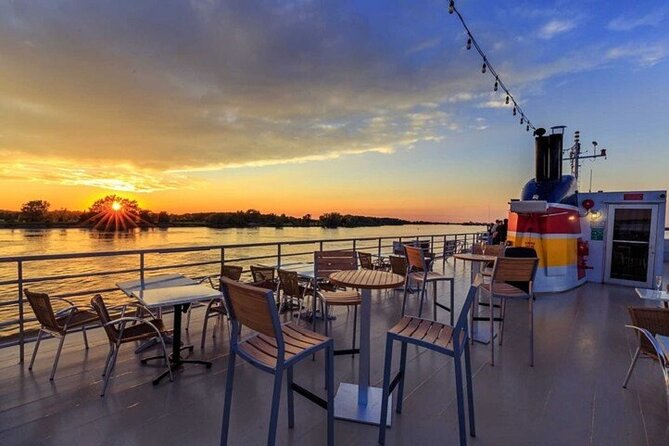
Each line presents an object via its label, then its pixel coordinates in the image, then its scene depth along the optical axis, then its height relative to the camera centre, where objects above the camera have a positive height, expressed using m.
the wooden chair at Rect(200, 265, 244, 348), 2.95 -0.91
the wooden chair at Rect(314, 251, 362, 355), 2.83 -0.53
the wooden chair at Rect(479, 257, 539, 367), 2.83 -0.48
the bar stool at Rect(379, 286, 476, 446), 1.56 -0.65
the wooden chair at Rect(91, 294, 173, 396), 2.08 -0.89
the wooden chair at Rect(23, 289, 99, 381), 2.26 -0.85
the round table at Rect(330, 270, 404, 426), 1.90 -1.10
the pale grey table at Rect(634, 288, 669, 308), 2.67 -0.61
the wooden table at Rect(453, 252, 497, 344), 3.19 -1.19
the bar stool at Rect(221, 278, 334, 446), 1.28 -0.64
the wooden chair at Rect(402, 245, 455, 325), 3.37 -0.51
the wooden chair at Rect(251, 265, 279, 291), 3.64 -0.78
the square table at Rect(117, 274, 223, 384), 2.29 -0.67
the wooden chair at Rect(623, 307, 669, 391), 2.05 -0.65
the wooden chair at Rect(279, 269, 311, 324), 3.24 -0.74
